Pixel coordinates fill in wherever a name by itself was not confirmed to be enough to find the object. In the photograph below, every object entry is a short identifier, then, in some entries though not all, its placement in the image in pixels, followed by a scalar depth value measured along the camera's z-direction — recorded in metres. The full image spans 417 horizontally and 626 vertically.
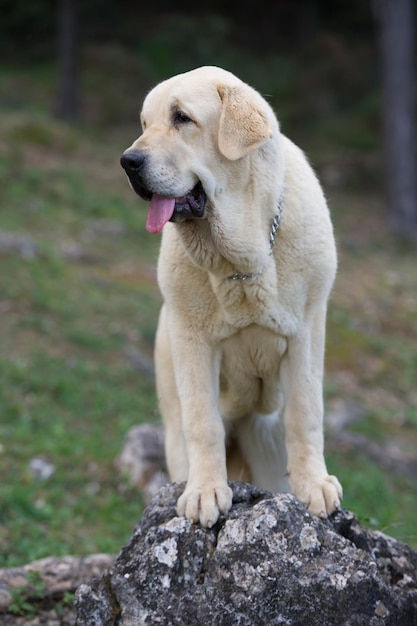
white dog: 6.65
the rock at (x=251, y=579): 6.12
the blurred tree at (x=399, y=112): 28.48
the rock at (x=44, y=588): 7.68
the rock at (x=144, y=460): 12.55
